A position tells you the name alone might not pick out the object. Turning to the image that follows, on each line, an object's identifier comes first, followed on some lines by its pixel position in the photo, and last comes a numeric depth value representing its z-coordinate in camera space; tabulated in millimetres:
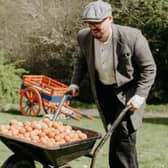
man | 4859
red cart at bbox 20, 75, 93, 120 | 15461
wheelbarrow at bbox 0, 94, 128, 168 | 4418
